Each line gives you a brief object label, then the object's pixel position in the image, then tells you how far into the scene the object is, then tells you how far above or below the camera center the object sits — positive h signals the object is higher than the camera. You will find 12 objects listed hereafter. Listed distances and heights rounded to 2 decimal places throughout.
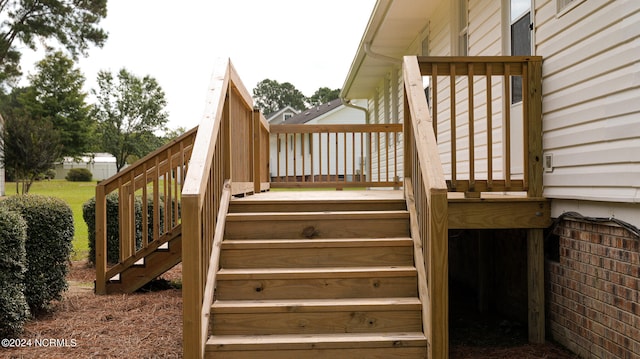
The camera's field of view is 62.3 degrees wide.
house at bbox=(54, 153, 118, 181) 38.55 +1.33
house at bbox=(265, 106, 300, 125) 34.69 +4.52
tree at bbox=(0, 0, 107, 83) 19.38 +5.97
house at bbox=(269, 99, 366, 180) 23.38 +3.07
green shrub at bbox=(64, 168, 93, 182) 34.22 +0.66
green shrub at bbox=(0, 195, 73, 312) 4.41 -0.52
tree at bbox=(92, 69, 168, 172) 33.59 +4.59
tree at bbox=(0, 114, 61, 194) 18.83 +1.31
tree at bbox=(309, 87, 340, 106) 54.72 +9.21
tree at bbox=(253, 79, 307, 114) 60.44 +10.05
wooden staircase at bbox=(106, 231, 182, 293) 5.55 -0.86
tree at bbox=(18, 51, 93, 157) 32.12 +5.36
